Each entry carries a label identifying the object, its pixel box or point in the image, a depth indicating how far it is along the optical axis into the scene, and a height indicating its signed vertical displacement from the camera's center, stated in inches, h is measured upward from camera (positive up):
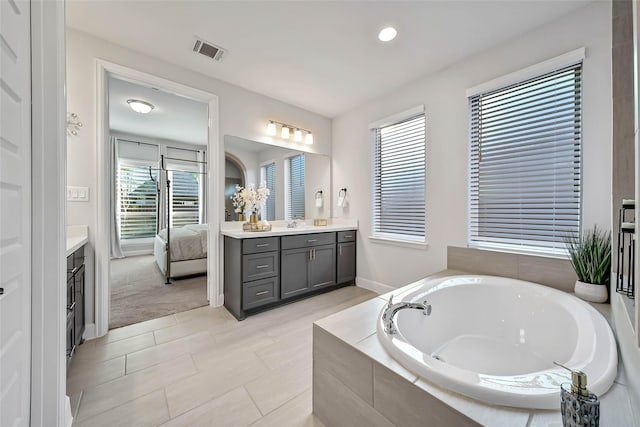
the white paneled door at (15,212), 28.8 +0.1
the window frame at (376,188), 100.9 +12.1
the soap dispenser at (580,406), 22.2 -18.3
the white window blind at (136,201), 187.2 +9.7
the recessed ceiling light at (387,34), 74.0 +57.0
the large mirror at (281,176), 108.2 +19.0
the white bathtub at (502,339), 30.6 -23.1
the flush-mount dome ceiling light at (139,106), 123.8 +56.9
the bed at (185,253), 132.6 -22.9
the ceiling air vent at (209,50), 81.0 +57.5
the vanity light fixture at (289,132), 118.3 +42.8
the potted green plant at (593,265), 58.1 -13.0
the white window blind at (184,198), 186.5 +11.8
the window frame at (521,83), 65.9 +30.7
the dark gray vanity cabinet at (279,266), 91.4 -22.9
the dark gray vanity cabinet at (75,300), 57.1 -23.1
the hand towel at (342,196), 135.0 +9.8
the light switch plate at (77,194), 75.3 +6.1
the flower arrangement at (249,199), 110.2 +6.6
